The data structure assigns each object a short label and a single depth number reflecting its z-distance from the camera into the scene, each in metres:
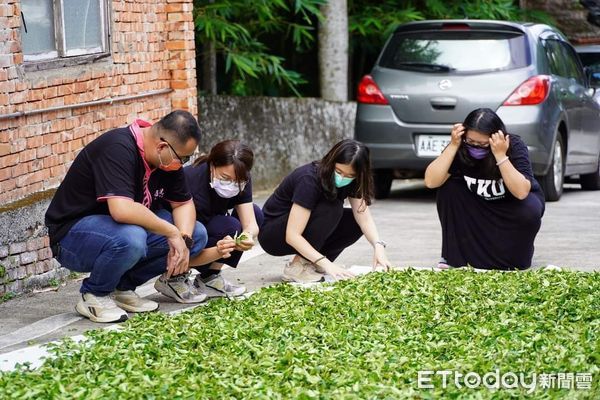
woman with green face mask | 8.27
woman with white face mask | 7.80
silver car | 12.21
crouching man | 7.08
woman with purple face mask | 8.62
